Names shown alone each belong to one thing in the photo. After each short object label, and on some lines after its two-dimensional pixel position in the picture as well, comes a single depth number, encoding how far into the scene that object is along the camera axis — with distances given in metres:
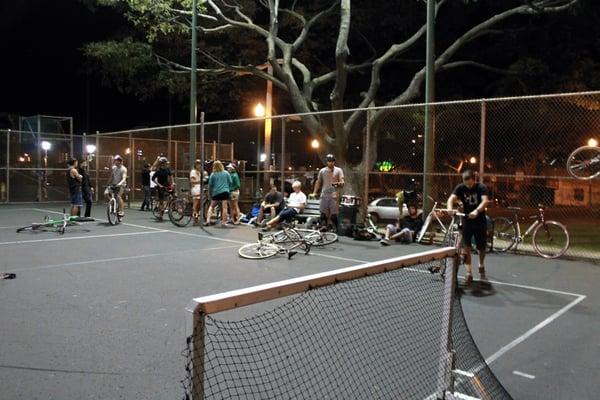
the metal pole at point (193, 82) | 17.20
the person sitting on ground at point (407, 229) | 12.34
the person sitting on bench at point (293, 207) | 11.82
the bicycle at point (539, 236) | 10.95
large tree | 17.53
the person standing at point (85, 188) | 15.46
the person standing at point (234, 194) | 15.85
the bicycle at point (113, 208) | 15.19
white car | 19.03
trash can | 13.31
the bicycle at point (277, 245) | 10.16
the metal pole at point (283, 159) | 15.53
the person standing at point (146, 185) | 20.31
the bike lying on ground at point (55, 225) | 13.21
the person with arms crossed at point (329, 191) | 13.07
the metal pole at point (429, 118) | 12.39
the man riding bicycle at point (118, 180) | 15.36
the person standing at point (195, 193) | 15.88
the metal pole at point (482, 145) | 11.20
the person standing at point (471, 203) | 8.34
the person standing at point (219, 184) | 14.74
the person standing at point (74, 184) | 14.61
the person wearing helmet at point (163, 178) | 16.02
